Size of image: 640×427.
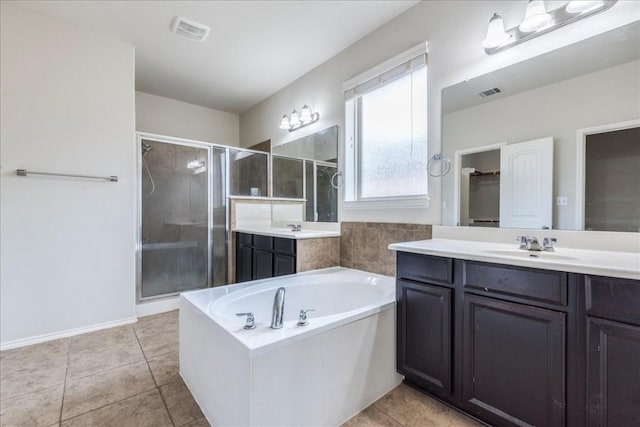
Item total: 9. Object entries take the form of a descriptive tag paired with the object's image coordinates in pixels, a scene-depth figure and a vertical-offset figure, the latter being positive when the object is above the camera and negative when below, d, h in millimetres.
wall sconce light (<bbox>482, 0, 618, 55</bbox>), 1394 +993
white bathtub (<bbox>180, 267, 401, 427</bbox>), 1128 -678
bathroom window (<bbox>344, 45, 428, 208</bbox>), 2160 +651
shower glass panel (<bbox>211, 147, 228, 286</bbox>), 3316 -45
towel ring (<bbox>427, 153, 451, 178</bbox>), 1957 +334
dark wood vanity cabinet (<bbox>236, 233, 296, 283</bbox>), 2527 -434
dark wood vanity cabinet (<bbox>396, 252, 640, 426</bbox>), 1004 -541
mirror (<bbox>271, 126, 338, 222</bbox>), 2832 +444
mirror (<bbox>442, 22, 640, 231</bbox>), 1346 +429
